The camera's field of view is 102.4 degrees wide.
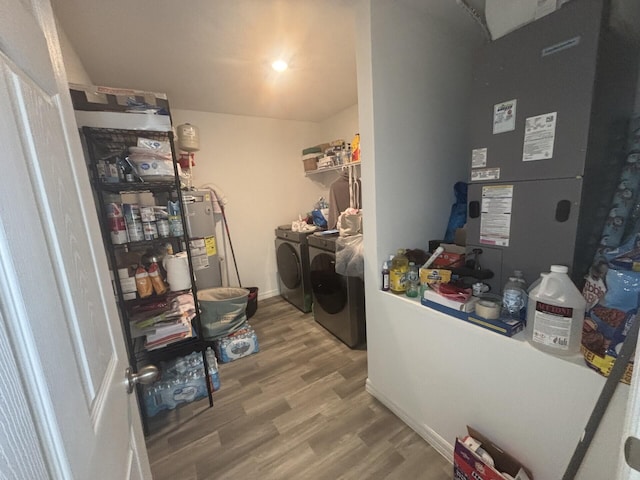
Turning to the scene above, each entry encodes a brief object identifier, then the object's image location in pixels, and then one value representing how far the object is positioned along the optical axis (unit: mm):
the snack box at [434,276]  1354
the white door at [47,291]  308
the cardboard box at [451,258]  1426
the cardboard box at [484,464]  1017
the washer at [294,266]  2914
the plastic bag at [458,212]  1701
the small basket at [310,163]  3324
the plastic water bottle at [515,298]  1098
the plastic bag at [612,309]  800
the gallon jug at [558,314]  888
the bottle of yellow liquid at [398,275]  1521
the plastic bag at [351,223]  2404
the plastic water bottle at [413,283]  1490
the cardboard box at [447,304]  1196
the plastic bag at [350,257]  2076
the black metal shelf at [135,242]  1376
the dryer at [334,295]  2234
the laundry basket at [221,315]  2246
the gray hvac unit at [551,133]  947
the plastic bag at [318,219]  3160
